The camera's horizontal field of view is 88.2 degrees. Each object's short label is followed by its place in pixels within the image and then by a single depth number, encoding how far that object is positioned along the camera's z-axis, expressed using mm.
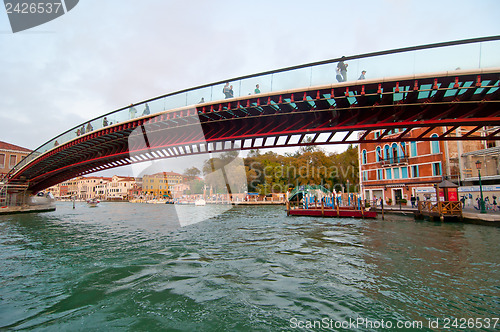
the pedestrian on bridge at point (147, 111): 18500
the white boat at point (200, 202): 64188
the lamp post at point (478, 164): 25644
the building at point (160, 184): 109500
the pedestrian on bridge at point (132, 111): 19073
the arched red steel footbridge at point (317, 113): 12430
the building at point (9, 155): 45219
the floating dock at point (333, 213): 24725
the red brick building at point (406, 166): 29359
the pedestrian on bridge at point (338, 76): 13258
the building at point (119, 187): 122125
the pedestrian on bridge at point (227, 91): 15680
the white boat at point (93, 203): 62250
